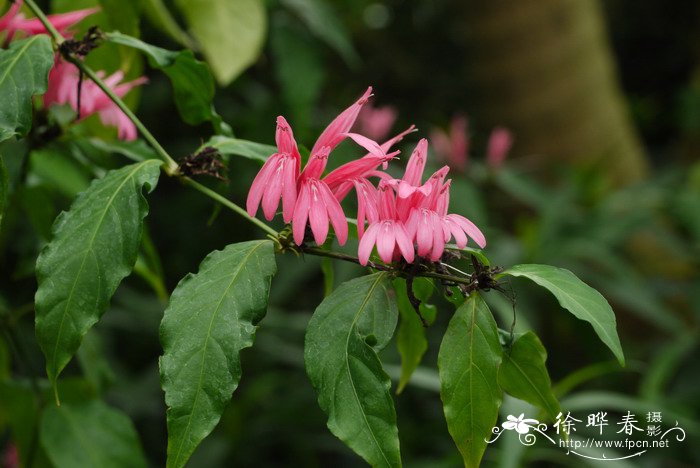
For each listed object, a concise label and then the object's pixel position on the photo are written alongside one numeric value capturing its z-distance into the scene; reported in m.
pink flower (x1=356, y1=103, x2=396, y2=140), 2.88
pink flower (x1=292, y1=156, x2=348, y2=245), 1.23
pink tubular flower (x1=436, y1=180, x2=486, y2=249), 1.23
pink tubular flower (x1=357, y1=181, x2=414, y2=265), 1.22
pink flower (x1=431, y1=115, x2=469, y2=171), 2.92
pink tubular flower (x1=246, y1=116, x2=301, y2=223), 1.24
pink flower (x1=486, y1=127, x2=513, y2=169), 2.89
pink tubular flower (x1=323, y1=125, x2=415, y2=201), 1.25
